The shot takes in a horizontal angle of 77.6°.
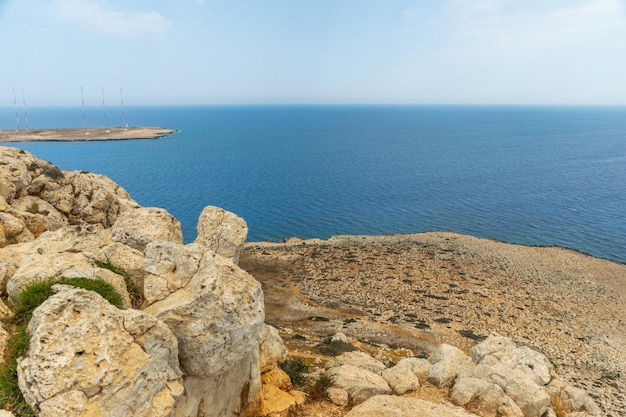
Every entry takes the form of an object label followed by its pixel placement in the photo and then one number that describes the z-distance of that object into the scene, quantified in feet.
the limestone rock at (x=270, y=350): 50.47
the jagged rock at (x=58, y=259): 37.45
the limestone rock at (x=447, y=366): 56.08
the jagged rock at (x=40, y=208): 85.76
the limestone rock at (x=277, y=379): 49.52
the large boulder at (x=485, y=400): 49.31
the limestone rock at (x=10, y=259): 39.91
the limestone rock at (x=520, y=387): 51.78
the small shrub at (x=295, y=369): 53.48
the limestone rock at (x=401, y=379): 52.80
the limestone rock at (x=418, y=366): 57.72
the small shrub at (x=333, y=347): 77.92
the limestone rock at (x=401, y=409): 41.68
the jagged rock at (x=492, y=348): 67.10
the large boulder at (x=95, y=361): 27.30
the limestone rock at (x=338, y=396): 49.03
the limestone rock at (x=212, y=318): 35.29
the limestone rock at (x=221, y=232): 65.57
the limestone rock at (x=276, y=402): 44.67
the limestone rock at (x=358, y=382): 50.16
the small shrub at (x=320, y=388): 49.90
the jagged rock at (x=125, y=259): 43.73
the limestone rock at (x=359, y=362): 61.11
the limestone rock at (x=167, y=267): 39.83
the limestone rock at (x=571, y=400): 57.72
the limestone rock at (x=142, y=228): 51.16
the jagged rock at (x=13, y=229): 61.57
